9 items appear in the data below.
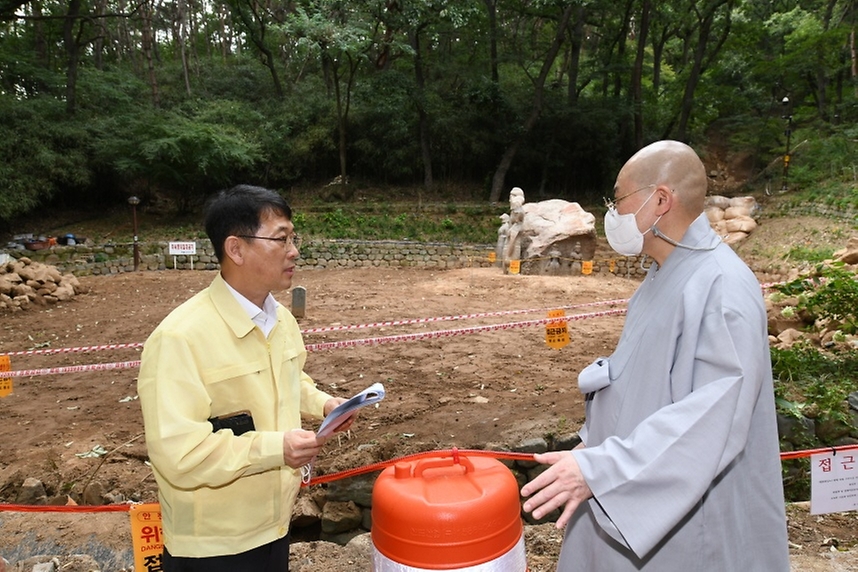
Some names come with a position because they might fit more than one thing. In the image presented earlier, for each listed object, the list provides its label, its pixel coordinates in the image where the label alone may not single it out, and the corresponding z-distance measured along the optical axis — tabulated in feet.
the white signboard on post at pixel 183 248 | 47.16
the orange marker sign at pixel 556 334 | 19.47
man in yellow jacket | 4.89
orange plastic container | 4.51
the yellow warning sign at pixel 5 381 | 14.76
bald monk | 4.36
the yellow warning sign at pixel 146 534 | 6.89
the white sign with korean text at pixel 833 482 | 8.77
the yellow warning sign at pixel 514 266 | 43.73
